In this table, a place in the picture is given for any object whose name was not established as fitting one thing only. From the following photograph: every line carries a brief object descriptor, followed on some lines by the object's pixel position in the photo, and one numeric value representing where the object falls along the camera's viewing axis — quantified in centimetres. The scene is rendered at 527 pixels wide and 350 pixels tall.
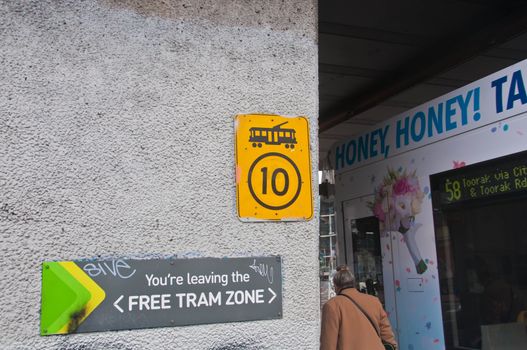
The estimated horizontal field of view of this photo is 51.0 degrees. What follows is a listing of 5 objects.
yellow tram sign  244
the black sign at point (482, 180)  342
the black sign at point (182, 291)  221
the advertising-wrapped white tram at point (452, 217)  349
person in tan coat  404
